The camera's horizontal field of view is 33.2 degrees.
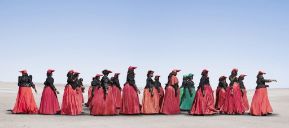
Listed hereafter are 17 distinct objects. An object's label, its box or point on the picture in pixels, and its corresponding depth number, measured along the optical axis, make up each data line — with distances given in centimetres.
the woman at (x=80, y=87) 2610
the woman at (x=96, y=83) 2200
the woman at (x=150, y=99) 2209
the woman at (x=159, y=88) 2277
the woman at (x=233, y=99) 2234
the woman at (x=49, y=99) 2141
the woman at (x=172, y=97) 2217
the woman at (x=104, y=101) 2125
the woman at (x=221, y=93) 2285
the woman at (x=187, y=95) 2466
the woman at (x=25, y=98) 2137
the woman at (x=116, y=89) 2223
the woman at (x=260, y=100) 2162
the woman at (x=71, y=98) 2130
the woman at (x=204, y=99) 2125
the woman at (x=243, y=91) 2378
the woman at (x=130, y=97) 2156
